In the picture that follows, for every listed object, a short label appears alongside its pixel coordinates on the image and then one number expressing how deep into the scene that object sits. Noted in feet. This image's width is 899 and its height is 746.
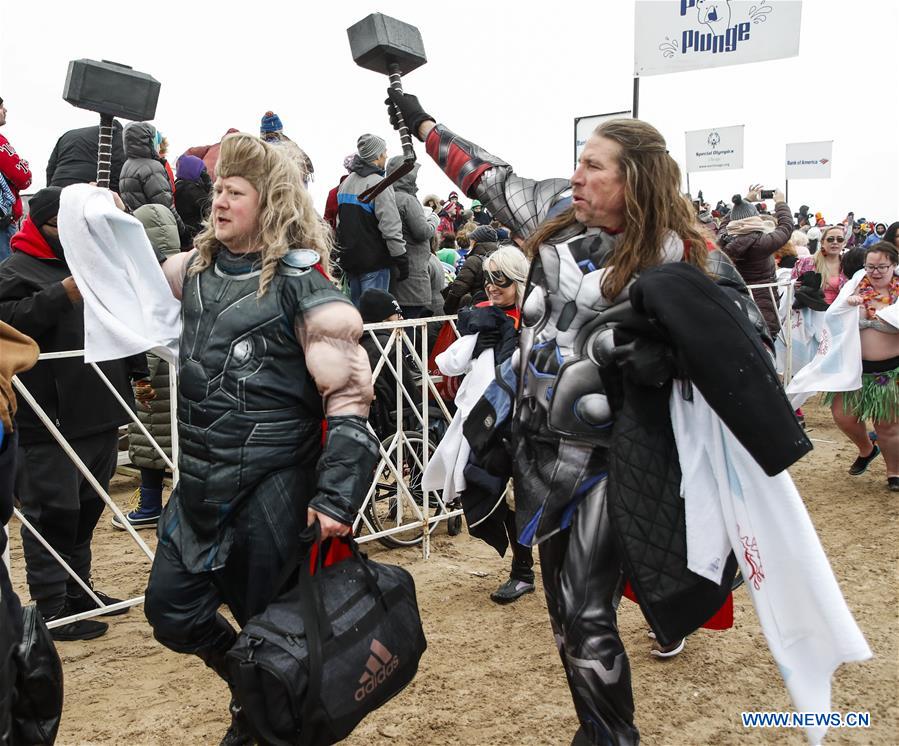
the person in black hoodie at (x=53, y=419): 12.30
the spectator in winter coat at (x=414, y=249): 21.76
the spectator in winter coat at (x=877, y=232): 59.18
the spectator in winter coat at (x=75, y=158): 18.28
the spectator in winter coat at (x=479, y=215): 48.80
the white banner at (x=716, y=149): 40.47
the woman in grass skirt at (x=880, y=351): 21.03
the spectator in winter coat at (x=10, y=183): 19.13
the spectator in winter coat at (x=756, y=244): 24.88
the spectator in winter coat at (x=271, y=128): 19.15
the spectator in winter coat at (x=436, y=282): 24.02
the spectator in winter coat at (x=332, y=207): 22.68
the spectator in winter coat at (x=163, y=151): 19.76
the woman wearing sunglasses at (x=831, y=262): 28.43
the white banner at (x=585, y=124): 20.31
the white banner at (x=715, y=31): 18.21
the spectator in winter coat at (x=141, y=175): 18.21
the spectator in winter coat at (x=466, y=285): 20.76
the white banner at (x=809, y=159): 58.49
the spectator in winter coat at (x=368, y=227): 20.97
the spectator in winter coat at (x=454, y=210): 52.90
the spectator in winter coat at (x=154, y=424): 17.16
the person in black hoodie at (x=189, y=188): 19.80
